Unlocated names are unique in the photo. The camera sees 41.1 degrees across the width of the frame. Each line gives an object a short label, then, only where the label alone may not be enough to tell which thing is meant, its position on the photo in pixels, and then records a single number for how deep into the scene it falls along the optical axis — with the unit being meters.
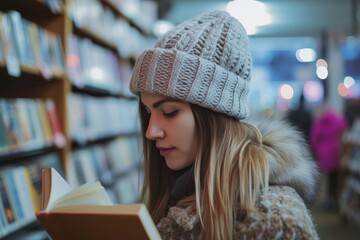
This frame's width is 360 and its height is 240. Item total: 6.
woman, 1.20
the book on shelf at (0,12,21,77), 1.96
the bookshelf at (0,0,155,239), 2.07
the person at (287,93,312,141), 7.06
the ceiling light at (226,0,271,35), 7.72
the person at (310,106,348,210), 6.34
